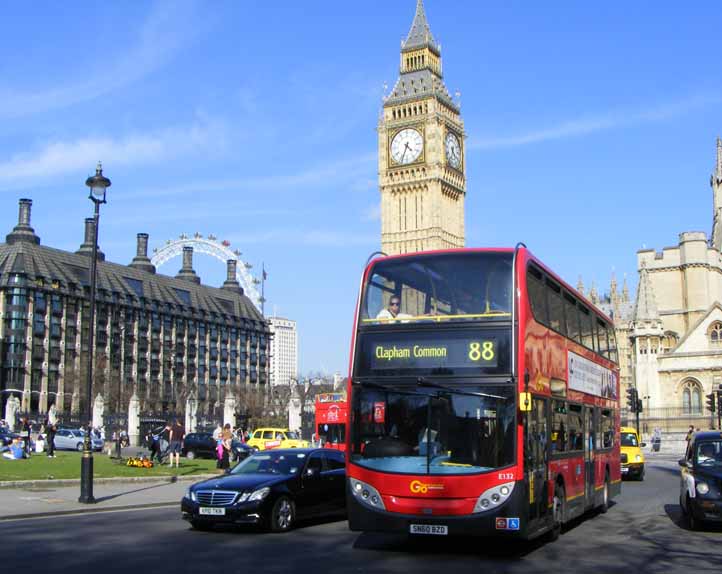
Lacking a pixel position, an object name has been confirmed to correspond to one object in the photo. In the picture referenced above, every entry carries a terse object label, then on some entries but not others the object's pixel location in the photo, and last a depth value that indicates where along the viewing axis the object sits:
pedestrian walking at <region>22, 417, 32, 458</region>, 37.21
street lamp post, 19.44
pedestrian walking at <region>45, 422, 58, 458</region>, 38.69
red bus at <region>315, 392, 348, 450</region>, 42.62
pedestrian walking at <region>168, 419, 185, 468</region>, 32.25
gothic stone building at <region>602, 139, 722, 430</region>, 71.12
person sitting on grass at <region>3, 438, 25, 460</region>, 34.75
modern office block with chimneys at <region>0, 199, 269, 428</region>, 94.88
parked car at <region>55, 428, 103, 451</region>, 51.00
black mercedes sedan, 14.88
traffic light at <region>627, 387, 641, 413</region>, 41.83
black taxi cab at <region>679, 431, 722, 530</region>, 15.27
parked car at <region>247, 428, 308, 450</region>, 42.46
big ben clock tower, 101.25
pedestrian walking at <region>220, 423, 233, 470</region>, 30.30
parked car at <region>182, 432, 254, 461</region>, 44.00
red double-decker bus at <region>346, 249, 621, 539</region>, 12.44
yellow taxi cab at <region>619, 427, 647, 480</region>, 30.22
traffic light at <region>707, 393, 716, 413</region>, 43.69
